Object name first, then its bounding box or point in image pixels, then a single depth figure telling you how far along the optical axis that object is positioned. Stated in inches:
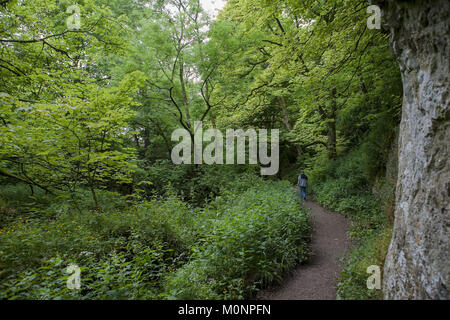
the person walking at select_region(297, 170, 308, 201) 458.6
